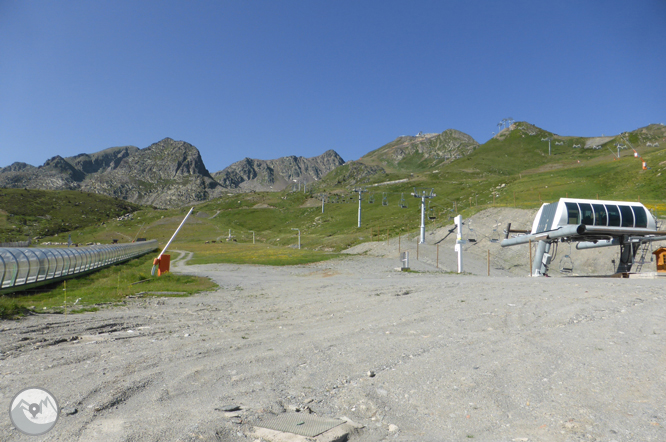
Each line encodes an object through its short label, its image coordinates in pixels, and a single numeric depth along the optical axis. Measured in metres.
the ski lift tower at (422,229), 61.84
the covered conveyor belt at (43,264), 24.47
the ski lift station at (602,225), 31.97
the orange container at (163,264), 29.37
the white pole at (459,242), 43.03
